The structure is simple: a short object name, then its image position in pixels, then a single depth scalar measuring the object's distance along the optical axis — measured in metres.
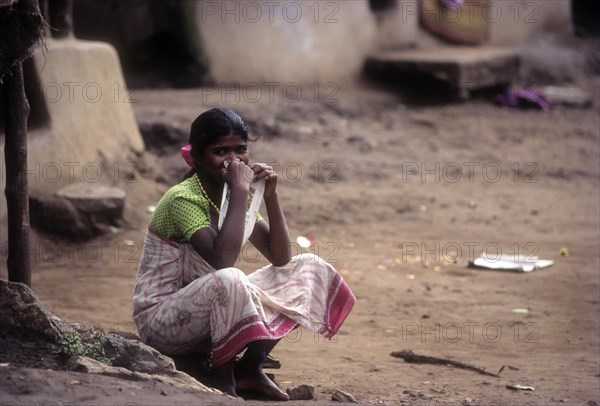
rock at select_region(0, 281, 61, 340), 7.26
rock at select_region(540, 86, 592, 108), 27.14
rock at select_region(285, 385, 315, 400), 8.09
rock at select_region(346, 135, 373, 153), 20.77
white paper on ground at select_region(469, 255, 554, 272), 13.61
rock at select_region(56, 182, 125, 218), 14.26
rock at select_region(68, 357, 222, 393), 6.77
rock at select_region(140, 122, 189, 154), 17.83
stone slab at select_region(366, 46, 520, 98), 25.84
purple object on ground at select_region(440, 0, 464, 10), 29.47
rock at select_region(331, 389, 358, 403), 7.87
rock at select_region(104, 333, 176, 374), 7.26
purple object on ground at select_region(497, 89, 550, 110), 26.77
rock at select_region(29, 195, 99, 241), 13.97
